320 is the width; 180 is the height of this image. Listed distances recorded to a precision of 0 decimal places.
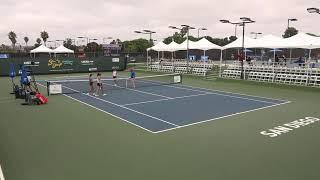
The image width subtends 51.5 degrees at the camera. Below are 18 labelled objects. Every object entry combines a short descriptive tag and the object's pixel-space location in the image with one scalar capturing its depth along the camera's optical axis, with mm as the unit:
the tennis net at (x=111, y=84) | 22875
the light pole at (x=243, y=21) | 28766
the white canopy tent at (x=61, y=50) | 53759
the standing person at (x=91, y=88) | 22656
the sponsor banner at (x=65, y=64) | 39238
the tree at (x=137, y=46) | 96500
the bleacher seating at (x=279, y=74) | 26344
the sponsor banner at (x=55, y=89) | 22656
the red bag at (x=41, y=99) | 18891
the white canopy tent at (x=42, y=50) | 52600
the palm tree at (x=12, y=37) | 139025
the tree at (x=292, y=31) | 93912
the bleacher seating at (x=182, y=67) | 38031
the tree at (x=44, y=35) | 121019
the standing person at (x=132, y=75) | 26328
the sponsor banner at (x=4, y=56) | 39212
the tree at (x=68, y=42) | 120500
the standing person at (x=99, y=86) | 22125
